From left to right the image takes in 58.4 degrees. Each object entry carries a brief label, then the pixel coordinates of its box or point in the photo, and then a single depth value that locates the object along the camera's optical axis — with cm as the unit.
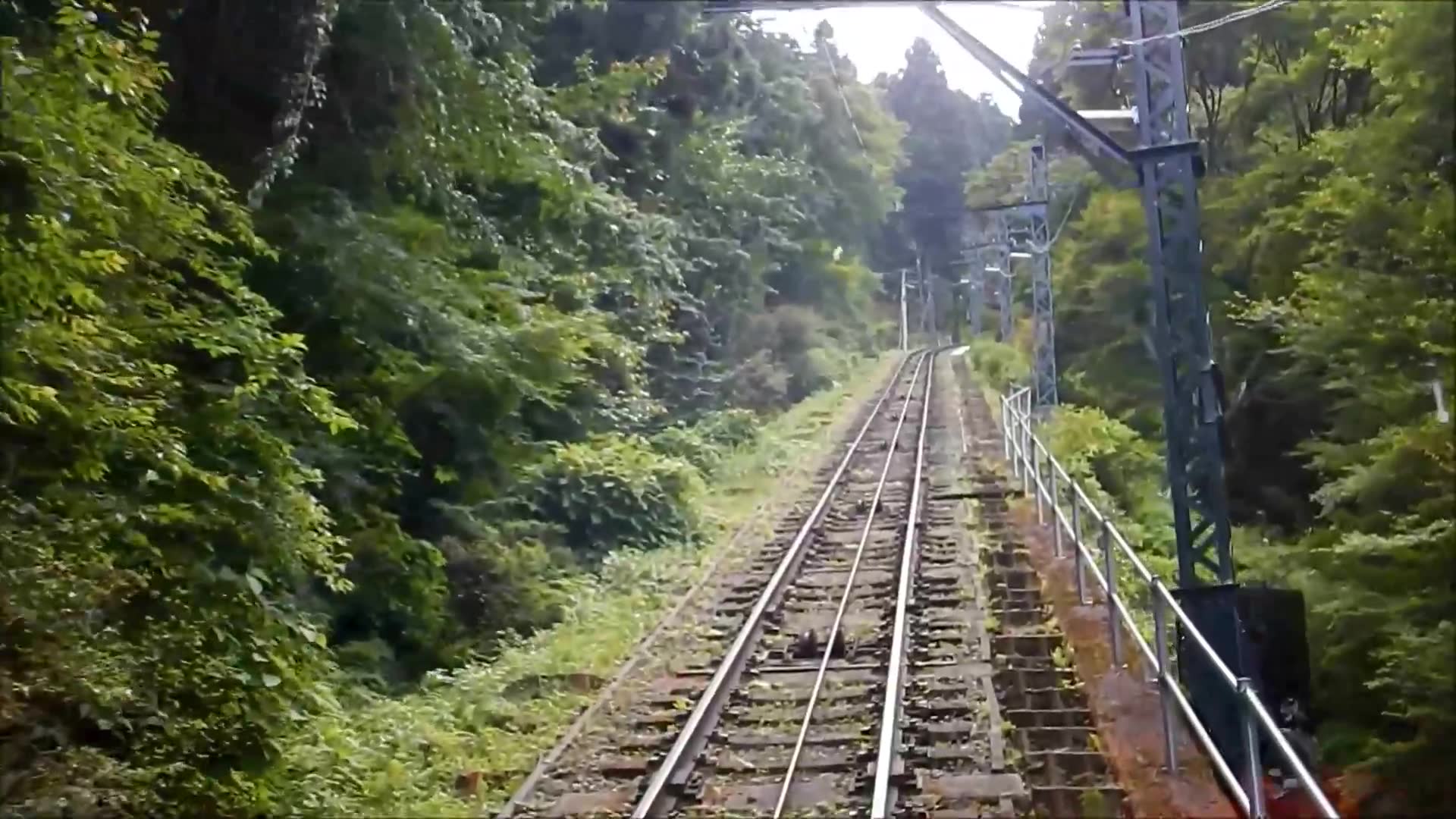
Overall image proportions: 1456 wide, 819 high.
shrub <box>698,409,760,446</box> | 2555
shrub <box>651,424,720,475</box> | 2203
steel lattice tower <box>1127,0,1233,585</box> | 910
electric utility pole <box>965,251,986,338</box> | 5850
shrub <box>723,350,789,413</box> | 3114
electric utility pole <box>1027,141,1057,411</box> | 2534
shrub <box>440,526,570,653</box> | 1212
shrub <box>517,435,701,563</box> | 1530
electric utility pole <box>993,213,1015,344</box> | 3894
